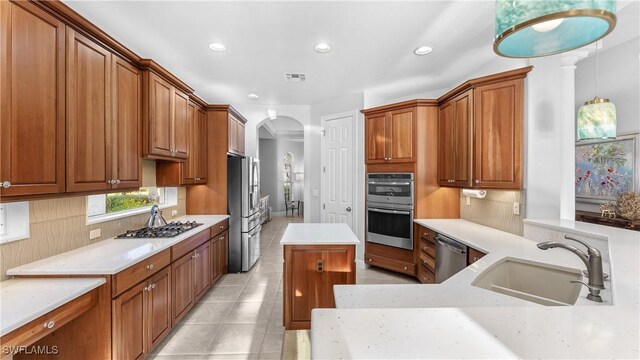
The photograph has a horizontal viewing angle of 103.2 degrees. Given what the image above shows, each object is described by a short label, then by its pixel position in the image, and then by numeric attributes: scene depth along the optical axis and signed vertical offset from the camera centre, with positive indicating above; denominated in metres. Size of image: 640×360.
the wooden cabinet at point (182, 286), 2.39 -1.05
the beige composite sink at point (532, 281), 1.59 -0.68
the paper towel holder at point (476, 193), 2.99 -0.16
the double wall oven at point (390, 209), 3.53 -0.42
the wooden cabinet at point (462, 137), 2.83 +0.51
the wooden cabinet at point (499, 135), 2.49 +0.46
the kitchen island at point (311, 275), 2.34 -0.87
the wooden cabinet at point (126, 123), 2.09 +0.50
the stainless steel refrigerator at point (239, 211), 3.85 -0.47
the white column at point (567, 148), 2.25 +0.29
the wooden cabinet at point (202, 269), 2.83 -1.04
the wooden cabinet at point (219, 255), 3.33 -1.03
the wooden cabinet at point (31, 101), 1.32 +0.45
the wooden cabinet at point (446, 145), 3.18 +0.46
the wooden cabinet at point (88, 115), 1.67 +0.47
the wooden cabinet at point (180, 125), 2.93 +0.66
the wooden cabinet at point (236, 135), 3.97 +0.76
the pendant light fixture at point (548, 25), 0.84 +0.60
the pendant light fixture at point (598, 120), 1.99 +0.48
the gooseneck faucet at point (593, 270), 1.19 -0.43
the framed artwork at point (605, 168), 2.98 +0.15
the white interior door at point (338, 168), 4.22 +0.20
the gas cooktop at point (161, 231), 2.46 -0.52
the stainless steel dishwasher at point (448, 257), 2.53 -0.81
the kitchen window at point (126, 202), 2.31 -0.24
